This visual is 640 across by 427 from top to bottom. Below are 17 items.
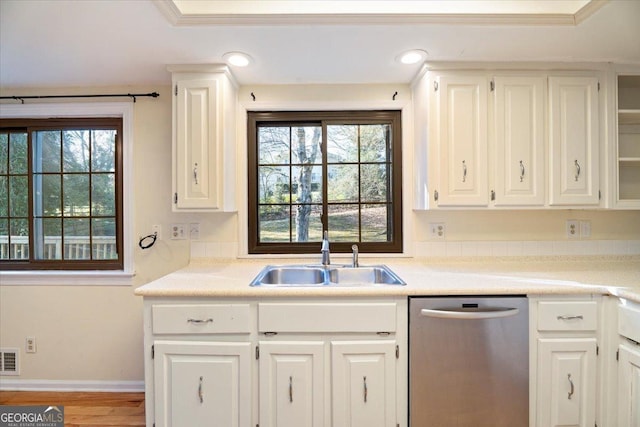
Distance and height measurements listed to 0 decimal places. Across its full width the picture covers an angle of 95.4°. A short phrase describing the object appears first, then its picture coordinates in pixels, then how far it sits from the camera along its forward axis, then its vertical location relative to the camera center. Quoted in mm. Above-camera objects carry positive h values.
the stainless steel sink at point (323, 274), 1894 -402
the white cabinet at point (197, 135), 1782 +488
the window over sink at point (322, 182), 2143 +229
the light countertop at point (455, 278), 1408 -367
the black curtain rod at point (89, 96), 2049 +844
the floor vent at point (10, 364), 2076 -1063
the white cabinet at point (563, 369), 1428 -773
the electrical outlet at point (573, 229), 2049 -121
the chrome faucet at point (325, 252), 1968 -262
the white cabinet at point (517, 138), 1769 +454
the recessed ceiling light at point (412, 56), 1662 +919
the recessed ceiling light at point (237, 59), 1671 +916
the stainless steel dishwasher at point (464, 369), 1405 -758
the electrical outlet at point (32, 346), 2082 -937
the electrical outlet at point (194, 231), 2086 -121
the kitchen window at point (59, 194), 2152 +156
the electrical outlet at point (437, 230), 2074 -124
